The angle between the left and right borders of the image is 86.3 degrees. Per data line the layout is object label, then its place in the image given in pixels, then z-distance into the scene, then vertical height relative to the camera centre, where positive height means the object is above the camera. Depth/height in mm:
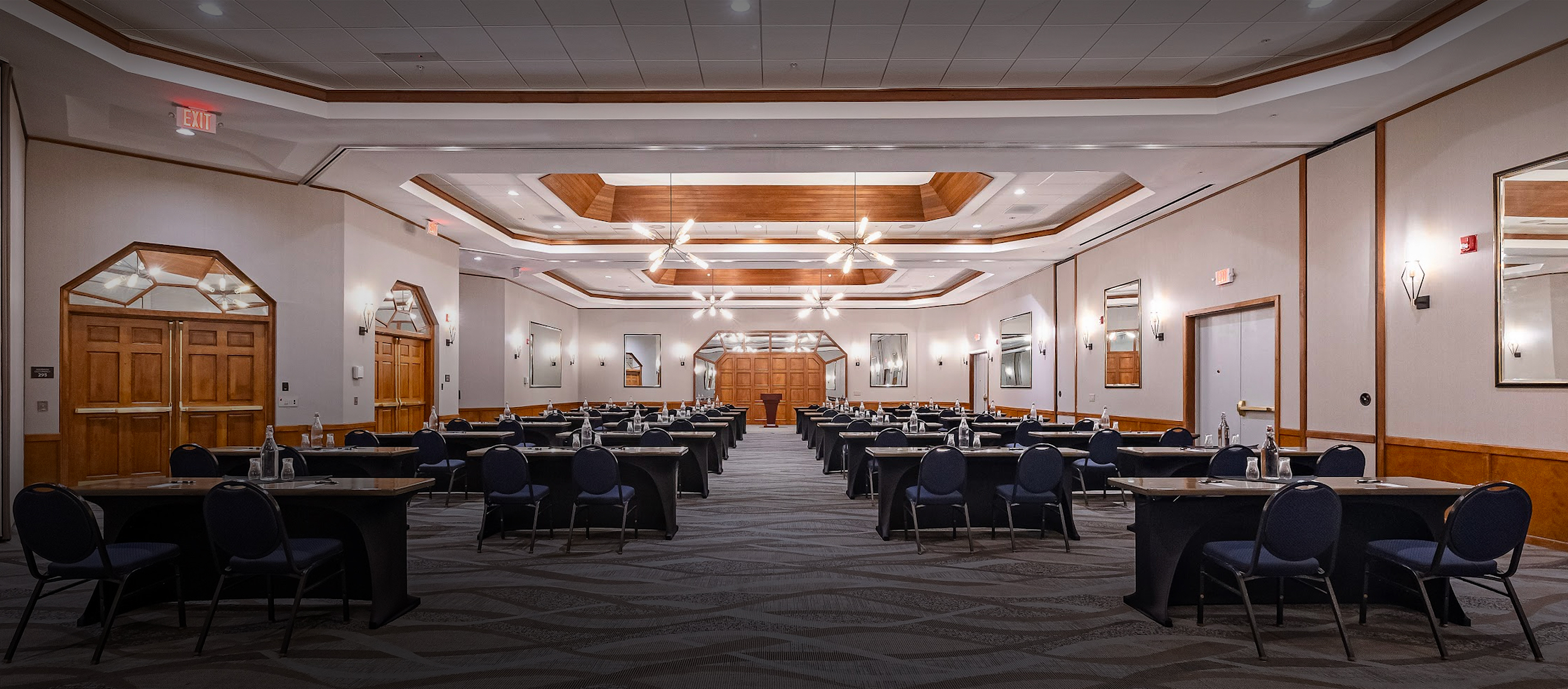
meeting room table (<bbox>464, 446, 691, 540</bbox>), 6793 -1054
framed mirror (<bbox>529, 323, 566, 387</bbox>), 19641 +12
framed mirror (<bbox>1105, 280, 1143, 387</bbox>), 12391 +348
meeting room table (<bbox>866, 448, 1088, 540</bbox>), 6812 -1102
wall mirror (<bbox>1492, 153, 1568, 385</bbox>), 5715 +599
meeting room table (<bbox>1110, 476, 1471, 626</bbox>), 4336 -901
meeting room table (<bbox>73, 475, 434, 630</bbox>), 4363 -942
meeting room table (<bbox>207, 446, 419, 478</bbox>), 7207 -917
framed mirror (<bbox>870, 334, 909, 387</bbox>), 24016 +62
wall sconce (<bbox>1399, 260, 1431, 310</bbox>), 6820 +642
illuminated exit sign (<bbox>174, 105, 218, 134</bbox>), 7059 +2013
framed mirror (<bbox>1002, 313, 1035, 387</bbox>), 17484 +146
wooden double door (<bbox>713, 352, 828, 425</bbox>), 24453 -634
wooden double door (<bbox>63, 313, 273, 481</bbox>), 8406 -363
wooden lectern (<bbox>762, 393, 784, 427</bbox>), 23094 -1393
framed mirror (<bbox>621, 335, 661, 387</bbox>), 23766 -116
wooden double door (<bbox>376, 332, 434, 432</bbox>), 11867 -398
